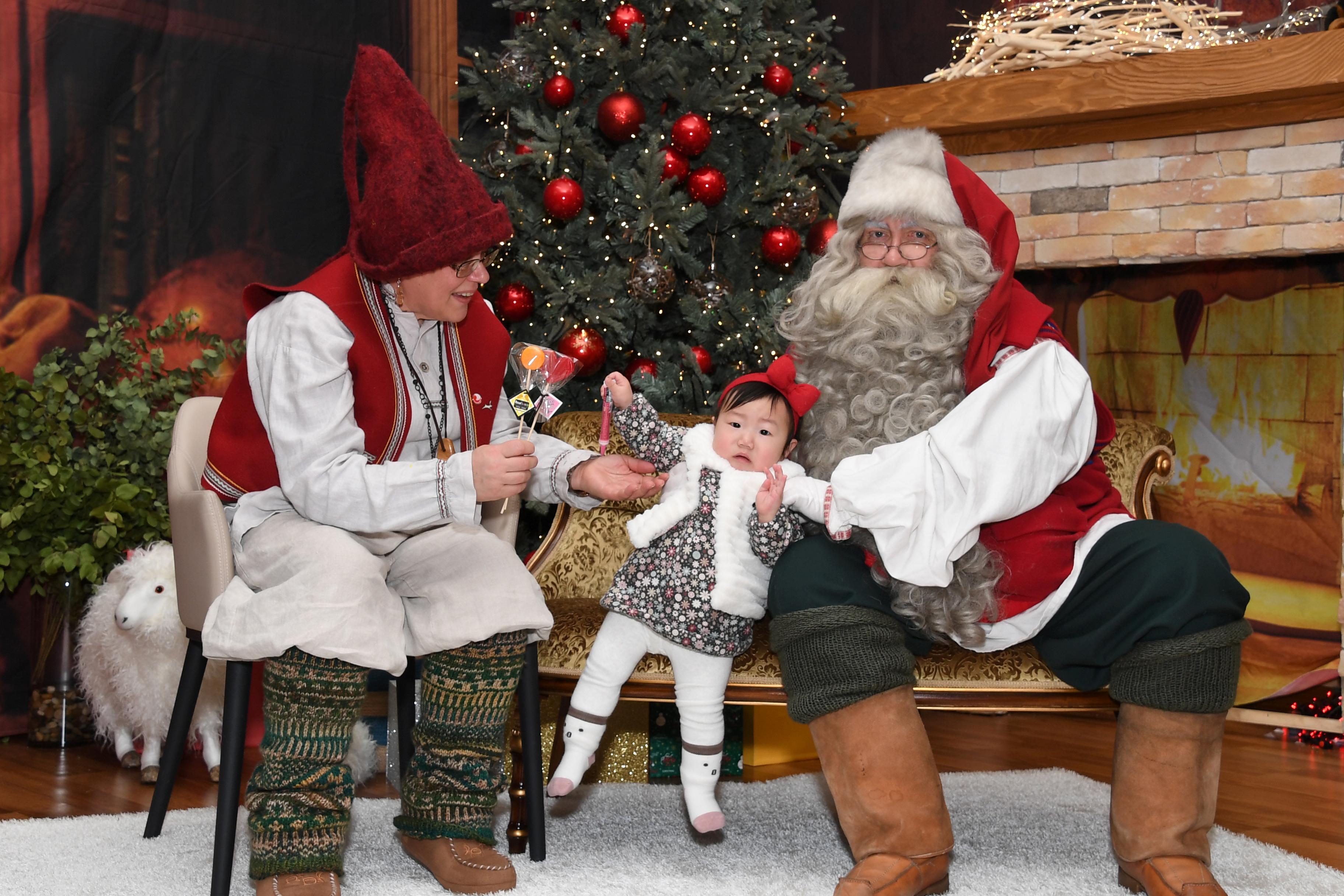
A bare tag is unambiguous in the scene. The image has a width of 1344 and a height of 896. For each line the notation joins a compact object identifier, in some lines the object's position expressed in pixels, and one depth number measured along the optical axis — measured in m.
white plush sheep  3.41
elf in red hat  2.21
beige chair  2.28
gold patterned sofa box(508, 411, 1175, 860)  2.54
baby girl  2.57
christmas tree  3.84
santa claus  2.29
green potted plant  3.68
